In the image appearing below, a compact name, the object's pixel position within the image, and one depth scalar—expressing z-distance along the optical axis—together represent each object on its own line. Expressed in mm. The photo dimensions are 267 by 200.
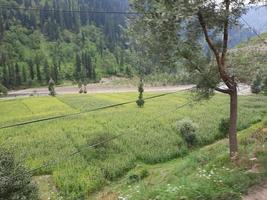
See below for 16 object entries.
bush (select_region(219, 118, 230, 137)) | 43094
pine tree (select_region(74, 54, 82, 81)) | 177800
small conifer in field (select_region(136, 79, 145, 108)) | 62284
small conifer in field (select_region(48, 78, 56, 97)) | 101312
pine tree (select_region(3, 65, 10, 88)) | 153500
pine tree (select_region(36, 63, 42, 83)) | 168500
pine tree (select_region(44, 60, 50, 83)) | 169500
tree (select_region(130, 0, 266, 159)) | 16922
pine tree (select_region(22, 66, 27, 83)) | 163312
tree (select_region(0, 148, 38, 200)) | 18562
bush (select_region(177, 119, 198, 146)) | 40969
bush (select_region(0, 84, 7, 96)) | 118062
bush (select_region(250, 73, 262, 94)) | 73125
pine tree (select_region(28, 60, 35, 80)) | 168625
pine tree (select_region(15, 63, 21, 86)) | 158250
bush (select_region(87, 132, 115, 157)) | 36000
